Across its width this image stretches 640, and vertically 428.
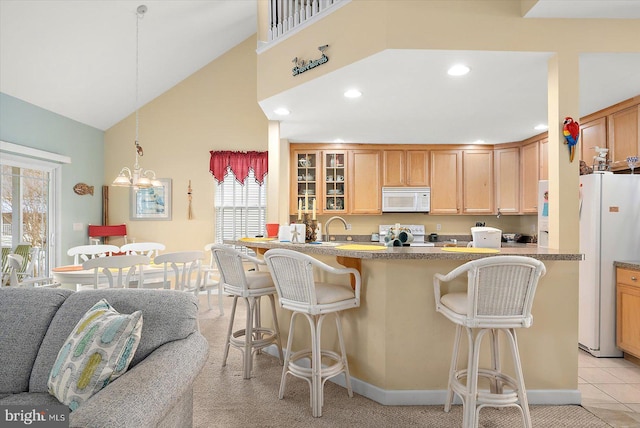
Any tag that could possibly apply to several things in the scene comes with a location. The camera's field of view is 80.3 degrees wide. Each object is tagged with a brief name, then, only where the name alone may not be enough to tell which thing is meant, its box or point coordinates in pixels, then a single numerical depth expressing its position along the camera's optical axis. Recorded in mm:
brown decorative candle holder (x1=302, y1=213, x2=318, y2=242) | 3223
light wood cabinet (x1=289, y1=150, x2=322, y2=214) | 5742
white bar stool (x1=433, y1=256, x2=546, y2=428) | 1907
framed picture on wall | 6133
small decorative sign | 2935
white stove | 5914
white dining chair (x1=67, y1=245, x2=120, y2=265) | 4575
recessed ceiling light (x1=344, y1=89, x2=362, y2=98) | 3287
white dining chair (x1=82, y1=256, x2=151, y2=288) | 3305
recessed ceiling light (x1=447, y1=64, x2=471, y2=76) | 2758
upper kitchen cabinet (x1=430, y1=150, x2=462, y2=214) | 5699
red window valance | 6090
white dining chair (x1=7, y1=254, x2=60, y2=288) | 3566
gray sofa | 1409
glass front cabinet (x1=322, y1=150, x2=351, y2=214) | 5719
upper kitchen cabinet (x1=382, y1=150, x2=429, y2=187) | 5719
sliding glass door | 4418
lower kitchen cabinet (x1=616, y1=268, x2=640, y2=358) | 3002
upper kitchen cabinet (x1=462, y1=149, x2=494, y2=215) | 5645
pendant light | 4090
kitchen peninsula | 2410
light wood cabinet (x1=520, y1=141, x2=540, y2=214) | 5008
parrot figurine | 2463
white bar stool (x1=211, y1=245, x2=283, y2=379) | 2781
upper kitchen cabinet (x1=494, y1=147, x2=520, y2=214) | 5430
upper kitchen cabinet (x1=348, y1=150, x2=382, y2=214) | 5707
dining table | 3508
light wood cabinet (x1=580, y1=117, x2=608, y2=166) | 3855
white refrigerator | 3240
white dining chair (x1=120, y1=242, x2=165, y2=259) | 4891
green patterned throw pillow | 1369
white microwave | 5664
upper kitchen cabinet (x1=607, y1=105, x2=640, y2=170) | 3445
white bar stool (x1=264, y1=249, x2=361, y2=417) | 2264
